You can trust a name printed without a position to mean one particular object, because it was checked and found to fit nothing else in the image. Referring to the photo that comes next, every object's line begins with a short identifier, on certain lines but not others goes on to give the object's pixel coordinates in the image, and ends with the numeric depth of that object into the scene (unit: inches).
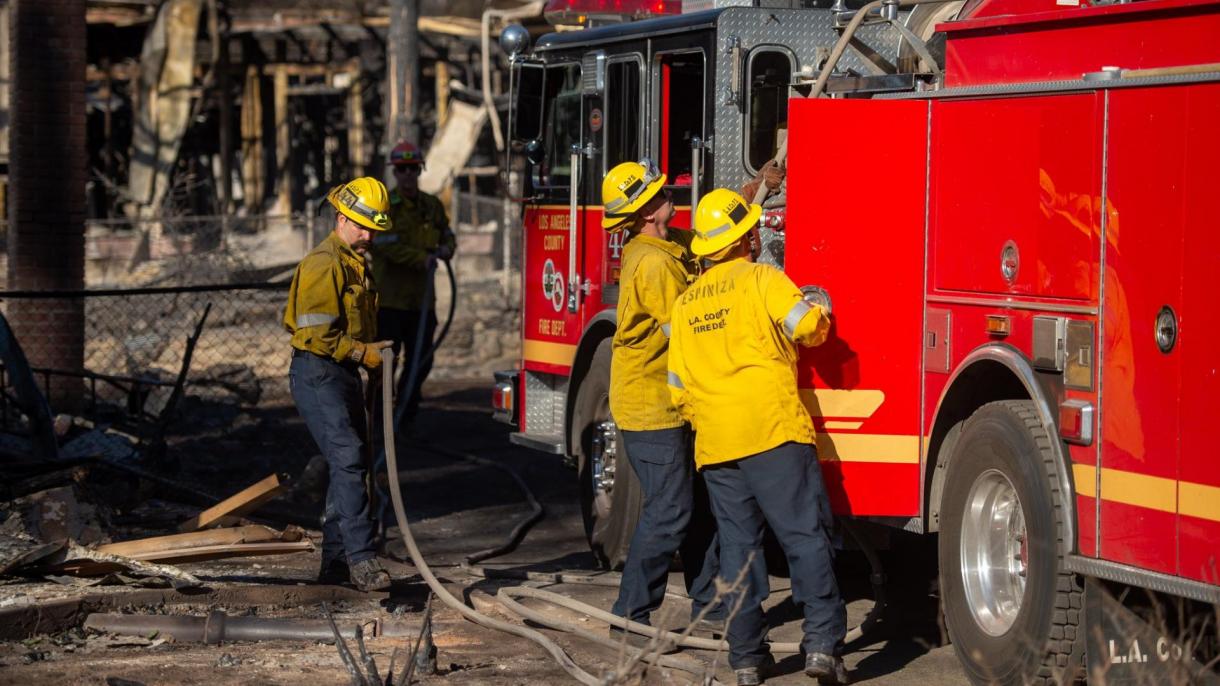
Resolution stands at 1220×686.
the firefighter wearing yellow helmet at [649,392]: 536.4
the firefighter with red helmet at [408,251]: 952.3
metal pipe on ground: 530.3
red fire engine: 401.4
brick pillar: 926.4
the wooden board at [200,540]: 624.4
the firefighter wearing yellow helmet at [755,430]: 480.7
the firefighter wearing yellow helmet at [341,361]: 598.2
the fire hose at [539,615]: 499.5
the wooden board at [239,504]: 686.5
